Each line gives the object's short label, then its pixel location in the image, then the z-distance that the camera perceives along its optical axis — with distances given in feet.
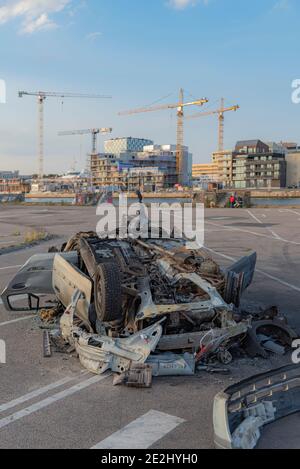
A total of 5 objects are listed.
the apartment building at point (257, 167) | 460.14
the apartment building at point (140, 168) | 507.30
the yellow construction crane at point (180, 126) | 454.31
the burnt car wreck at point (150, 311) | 17.12
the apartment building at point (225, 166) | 501.15
